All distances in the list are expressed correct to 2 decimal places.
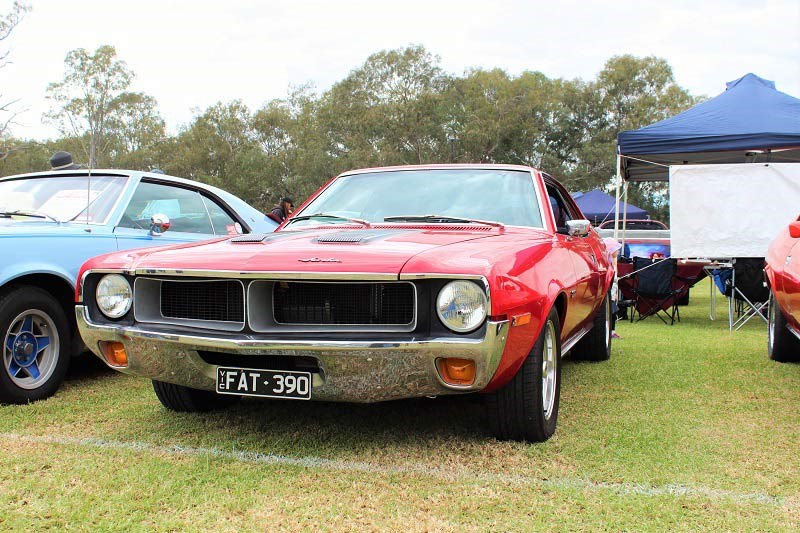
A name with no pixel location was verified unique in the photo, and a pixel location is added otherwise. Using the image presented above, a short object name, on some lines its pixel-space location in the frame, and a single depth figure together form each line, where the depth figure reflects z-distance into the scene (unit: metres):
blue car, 4.00
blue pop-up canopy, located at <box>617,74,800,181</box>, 8.99
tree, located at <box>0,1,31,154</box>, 26.92
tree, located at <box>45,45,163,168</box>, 44.22
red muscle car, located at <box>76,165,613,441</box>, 2.68
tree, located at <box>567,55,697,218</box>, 41.50
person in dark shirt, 11.05
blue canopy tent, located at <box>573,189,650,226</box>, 23.81
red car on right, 4.51
